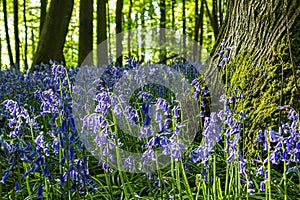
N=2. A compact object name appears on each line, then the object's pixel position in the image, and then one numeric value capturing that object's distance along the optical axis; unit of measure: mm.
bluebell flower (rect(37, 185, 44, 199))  1601
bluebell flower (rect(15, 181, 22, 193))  1648
